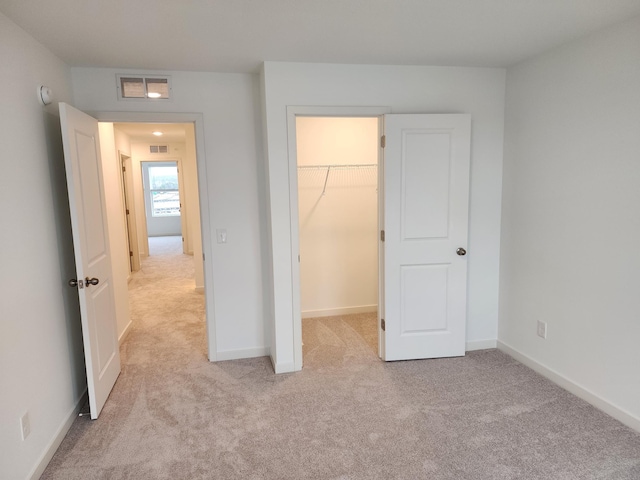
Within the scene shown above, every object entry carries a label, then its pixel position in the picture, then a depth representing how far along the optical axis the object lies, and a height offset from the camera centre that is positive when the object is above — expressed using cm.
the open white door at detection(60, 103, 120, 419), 239 -35
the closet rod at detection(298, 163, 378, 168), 422 +28
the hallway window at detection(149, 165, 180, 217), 1178 +13
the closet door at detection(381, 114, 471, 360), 310 -35
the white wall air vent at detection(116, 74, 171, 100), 300 +81
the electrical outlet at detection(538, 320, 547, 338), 301 -106
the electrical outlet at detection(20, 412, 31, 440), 193 -110
